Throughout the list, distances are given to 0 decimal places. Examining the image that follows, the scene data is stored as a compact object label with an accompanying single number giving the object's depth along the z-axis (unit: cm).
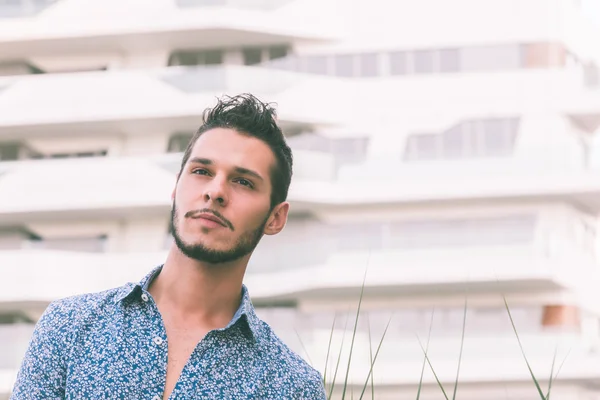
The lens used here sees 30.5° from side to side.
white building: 2134
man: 252
